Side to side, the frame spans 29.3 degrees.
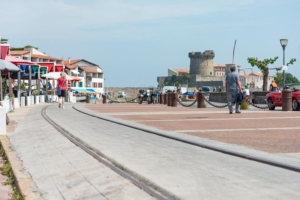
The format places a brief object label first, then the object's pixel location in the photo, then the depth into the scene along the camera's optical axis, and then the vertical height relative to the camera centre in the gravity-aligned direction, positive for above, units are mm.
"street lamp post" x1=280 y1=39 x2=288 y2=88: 32062 +2572
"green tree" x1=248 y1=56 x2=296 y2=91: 90612 +4148
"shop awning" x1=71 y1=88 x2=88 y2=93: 118588 -988
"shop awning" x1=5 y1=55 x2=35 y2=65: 28561 +1226
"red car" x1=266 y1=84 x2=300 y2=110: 24406 -466
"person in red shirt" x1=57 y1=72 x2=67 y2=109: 26422 -229
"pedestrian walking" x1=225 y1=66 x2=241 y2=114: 19717 +47
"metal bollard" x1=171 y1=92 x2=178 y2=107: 32781 -775
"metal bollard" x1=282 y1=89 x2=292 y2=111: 22422 -470
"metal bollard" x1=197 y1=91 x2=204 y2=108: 28531 -656
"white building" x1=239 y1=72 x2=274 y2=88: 189650 +2555
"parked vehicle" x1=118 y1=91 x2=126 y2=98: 165062 -2416
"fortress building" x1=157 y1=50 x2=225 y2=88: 166250 +5607
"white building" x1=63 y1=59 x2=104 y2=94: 148250 +2958
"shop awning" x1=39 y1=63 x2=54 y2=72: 50016 +1730
